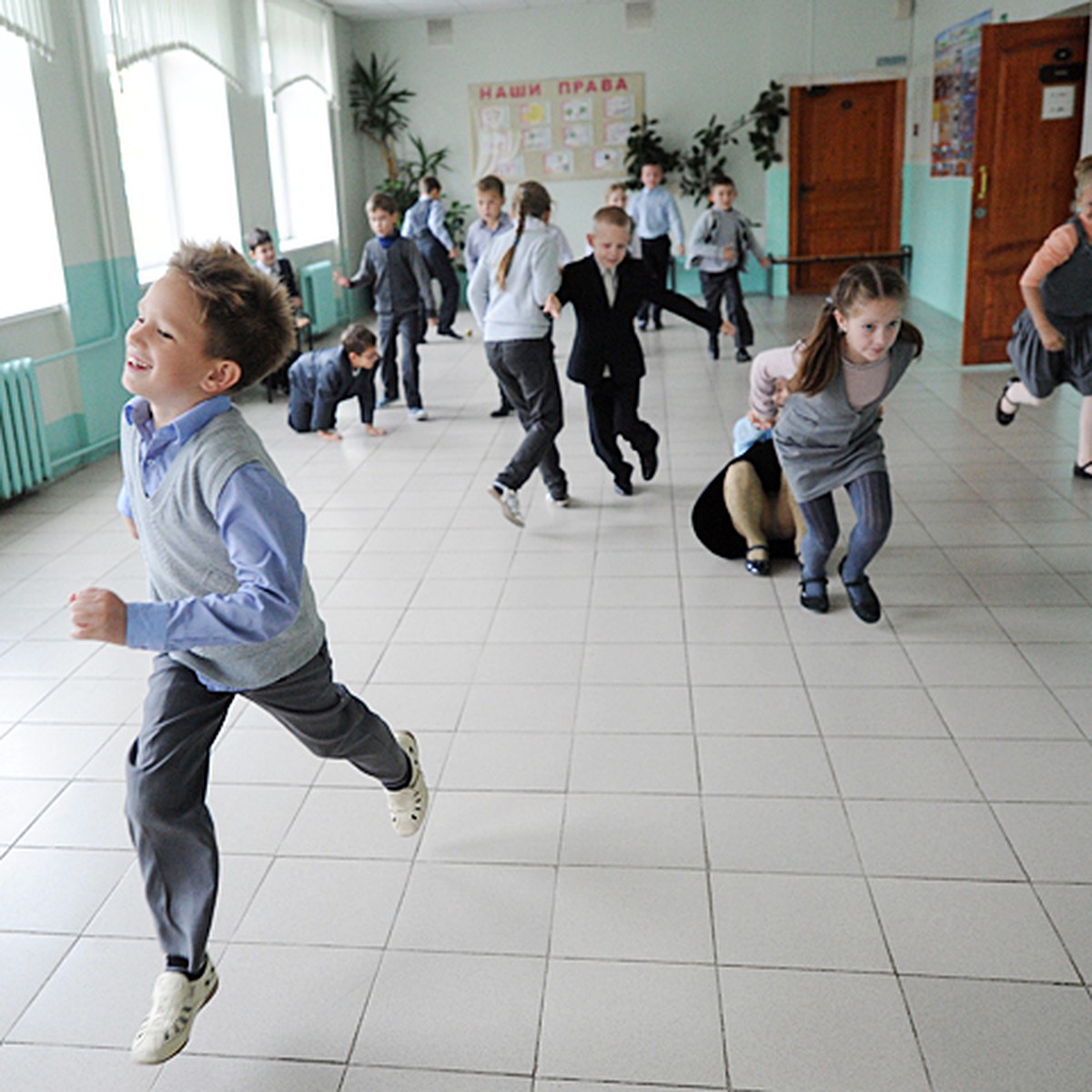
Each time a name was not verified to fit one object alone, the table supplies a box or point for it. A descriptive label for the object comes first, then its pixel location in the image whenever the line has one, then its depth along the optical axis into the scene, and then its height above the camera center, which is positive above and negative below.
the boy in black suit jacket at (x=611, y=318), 4.68 -0.50
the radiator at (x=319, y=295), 10.53 -0.79
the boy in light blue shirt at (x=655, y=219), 10.24 -0.19
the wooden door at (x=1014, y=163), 7.19 +0.13
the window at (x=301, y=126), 10.18 +0.84
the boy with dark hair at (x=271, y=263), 7.40 -0.34
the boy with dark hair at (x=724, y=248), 8.49 -0.39
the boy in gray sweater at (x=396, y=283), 7.02 -0.46
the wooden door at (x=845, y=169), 11.91 +0.23
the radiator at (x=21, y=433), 5.45 -1.01
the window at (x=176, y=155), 8.27 +0.46
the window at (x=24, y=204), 5.82 +0.10
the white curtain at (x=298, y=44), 9.91 +1.54
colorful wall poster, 9.09 +0.75
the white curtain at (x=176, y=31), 6.95 +1.23
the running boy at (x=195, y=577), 1.69 -0.54
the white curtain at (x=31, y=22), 5.55 +0.99
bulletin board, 12.27 +0.82
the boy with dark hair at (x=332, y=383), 6.47 -1.00
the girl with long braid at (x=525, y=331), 4.72 -0.53
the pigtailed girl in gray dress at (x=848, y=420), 3.36 -0.72
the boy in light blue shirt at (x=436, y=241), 10.05 -0.30
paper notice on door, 7.23 +0.50
